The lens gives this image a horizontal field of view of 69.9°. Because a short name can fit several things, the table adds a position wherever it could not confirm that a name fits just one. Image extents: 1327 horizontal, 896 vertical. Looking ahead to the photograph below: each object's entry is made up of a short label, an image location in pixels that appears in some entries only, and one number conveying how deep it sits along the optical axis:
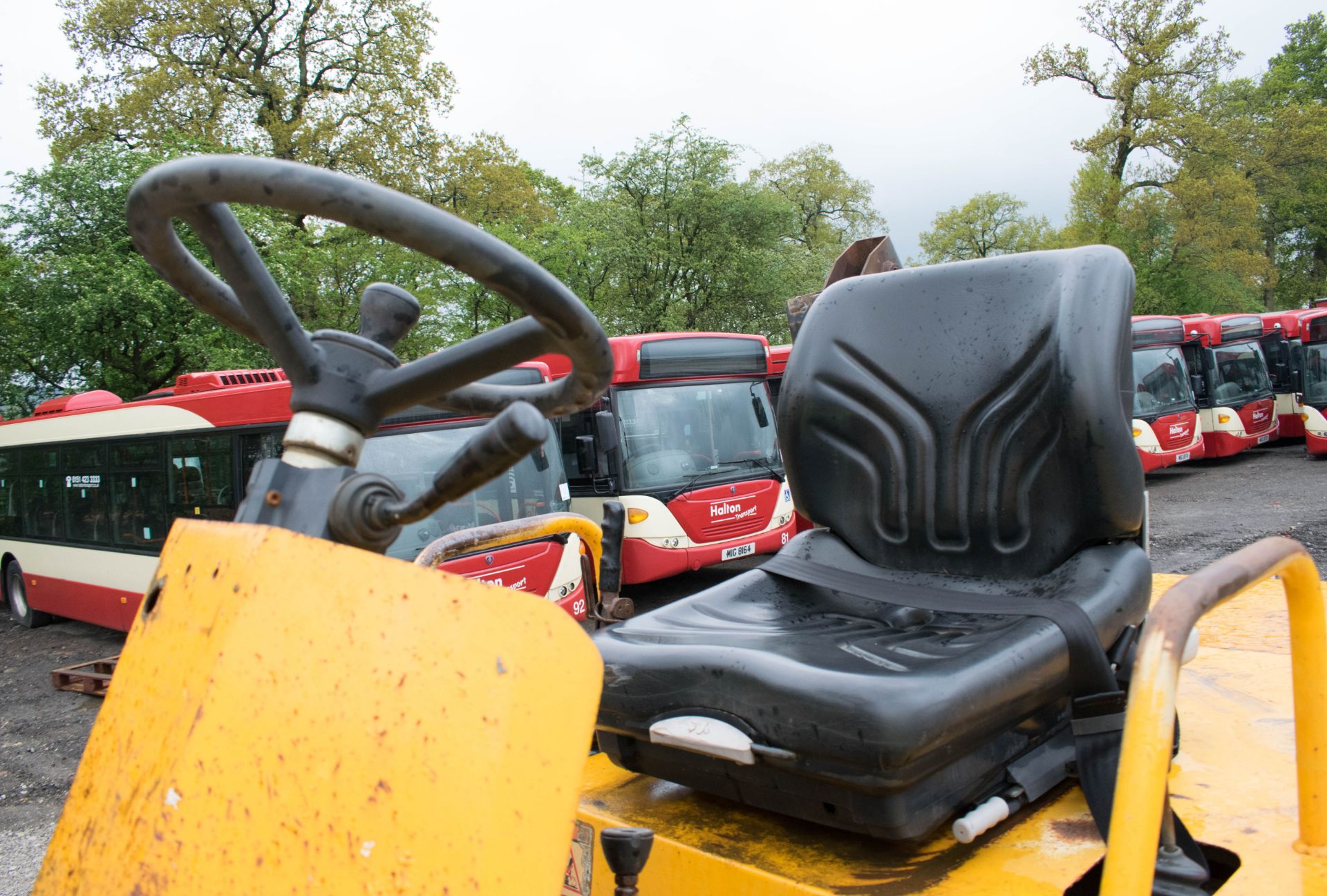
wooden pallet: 6.97
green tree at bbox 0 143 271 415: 13.34
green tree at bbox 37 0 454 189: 20.53
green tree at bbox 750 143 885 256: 44.81
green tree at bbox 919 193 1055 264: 51.88
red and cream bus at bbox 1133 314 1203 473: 14.00
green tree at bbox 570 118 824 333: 25.89
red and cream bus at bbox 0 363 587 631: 6.71
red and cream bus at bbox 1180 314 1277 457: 16.33
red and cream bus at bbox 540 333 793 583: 8.90
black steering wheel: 0.90
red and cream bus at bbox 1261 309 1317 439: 17.44
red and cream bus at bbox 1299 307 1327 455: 15.29
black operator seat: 1.53
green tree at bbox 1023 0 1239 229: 30.27
